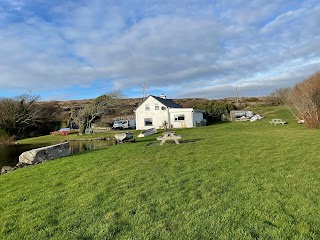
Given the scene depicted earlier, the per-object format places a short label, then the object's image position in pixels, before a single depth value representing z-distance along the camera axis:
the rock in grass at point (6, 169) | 12.63
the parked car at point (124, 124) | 43.49
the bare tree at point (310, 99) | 22.91
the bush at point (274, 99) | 55.05
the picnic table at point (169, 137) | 15.47
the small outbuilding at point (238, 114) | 44.53
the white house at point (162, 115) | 35.78
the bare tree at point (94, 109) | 37.06
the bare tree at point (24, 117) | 37.12
